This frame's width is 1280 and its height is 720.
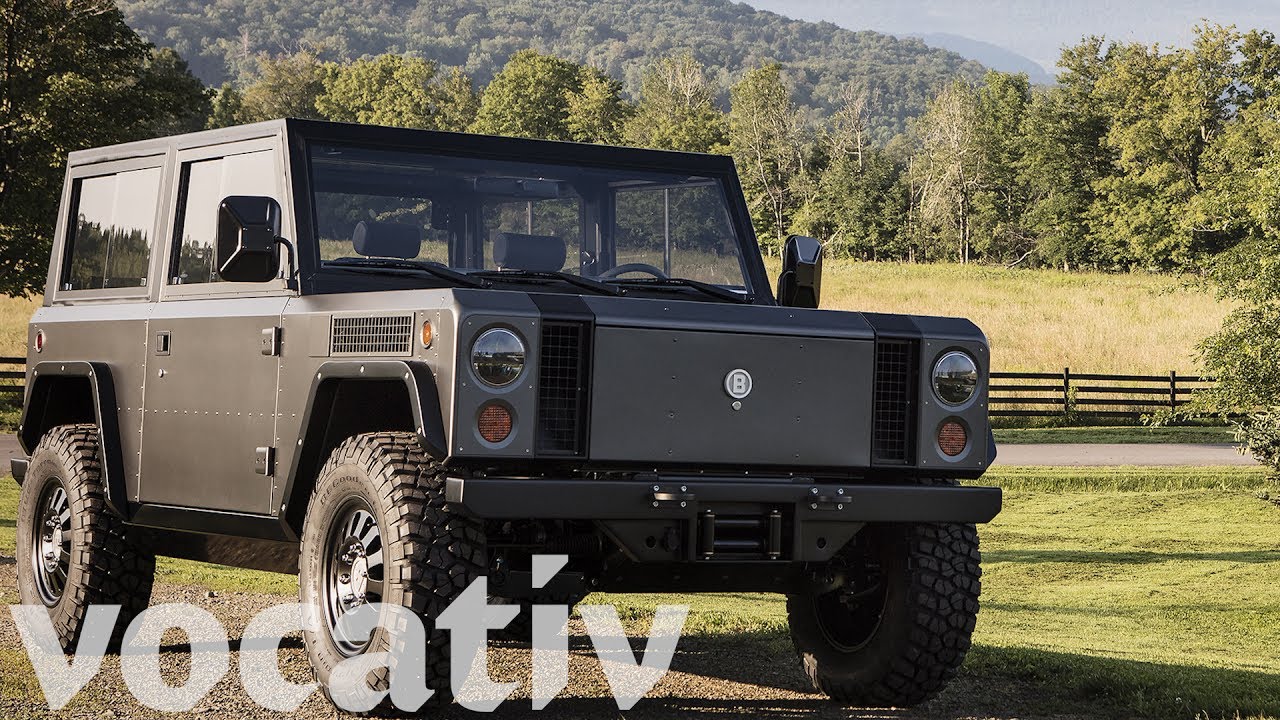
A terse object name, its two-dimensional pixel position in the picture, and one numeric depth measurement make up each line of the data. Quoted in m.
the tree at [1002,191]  102.81
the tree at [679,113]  99.31
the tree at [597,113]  105.25
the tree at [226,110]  108.94
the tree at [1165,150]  85.50
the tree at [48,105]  31.20
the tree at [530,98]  111.50
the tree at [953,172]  102.44
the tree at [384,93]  137.38
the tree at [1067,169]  94.44
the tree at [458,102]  138.38
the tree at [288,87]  144.38
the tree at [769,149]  108.12
